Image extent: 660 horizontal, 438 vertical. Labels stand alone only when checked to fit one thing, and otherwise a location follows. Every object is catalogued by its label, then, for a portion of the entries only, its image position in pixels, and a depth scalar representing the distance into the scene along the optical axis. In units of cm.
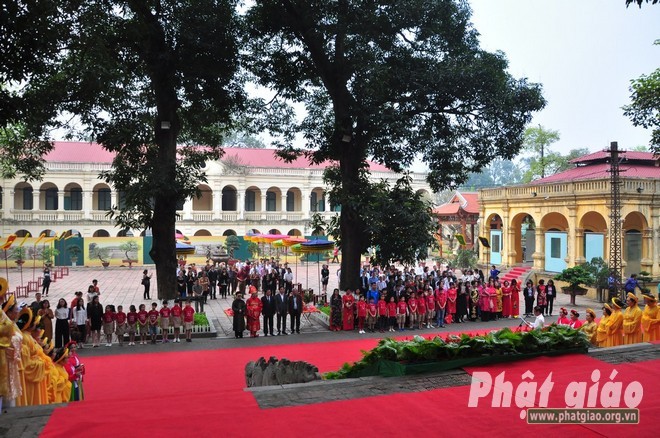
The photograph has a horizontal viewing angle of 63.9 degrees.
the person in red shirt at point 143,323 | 1341
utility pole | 2044
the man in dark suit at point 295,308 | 1498
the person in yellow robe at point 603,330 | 1142
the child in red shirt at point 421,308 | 1589
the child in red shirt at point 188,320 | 1358
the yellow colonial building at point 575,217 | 2336
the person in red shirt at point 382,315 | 1531
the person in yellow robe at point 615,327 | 1121
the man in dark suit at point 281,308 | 1487
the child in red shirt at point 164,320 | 1350
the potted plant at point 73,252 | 3469
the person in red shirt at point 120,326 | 1310
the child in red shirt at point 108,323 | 1320
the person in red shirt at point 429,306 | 1605
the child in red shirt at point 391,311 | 1535
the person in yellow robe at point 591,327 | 1153
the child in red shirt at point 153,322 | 1343
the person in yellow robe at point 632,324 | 1101
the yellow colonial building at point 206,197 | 4116
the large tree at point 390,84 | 1509
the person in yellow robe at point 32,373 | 728
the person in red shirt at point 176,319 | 1360
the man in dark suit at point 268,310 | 1470
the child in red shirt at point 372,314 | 1532
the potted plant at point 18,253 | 3328
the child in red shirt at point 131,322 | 1330
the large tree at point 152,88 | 1248
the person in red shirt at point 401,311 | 1548
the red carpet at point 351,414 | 540
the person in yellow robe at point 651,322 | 1092
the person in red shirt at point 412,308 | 1570
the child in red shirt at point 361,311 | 1530
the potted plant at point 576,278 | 2112
